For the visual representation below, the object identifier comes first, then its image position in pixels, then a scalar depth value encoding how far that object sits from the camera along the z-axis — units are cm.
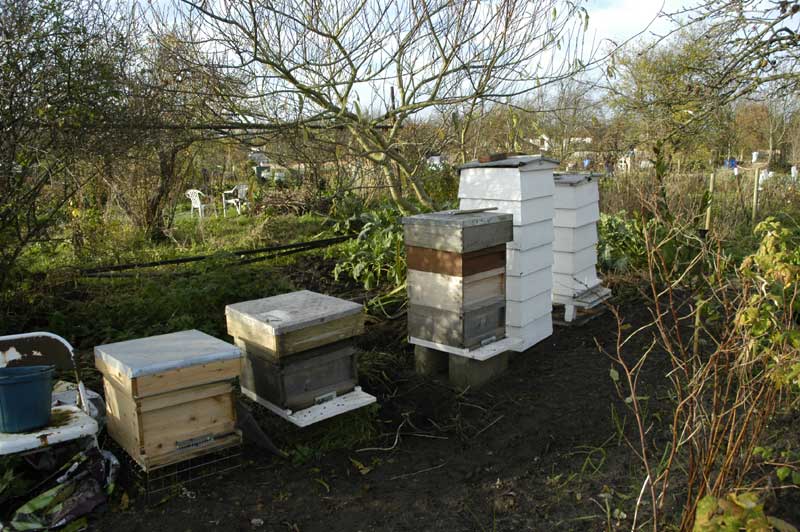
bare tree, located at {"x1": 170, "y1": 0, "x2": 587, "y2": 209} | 474
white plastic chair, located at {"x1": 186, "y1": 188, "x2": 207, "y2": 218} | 983
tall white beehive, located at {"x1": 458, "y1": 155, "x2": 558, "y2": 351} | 432
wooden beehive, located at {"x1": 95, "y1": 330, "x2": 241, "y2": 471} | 291
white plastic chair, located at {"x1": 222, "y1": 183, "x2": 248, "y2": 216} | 1102
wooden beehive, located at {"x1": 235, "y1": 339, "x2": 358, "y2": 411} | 339
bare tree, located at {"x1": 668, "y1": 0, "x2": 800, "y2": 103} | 644
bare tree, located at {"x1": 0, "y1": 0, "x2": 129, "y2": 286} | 418
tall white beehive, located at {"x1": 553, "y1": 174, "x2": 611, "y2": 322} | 510
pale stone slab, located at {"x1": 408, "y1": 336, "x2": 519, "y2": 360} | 402
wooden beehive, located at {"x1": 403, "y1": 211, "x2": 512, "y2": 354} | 389
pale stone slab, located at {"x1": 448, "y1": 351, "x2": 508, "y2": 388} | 425
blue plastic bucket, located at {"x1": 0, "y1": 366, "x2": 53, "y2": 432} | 276
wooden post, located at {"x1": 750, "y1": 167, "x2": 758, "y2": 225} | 941
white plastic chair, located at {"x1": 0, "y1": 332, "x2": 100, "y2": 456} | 273
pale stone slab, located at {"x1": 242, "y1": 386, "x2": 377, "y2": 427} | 337
